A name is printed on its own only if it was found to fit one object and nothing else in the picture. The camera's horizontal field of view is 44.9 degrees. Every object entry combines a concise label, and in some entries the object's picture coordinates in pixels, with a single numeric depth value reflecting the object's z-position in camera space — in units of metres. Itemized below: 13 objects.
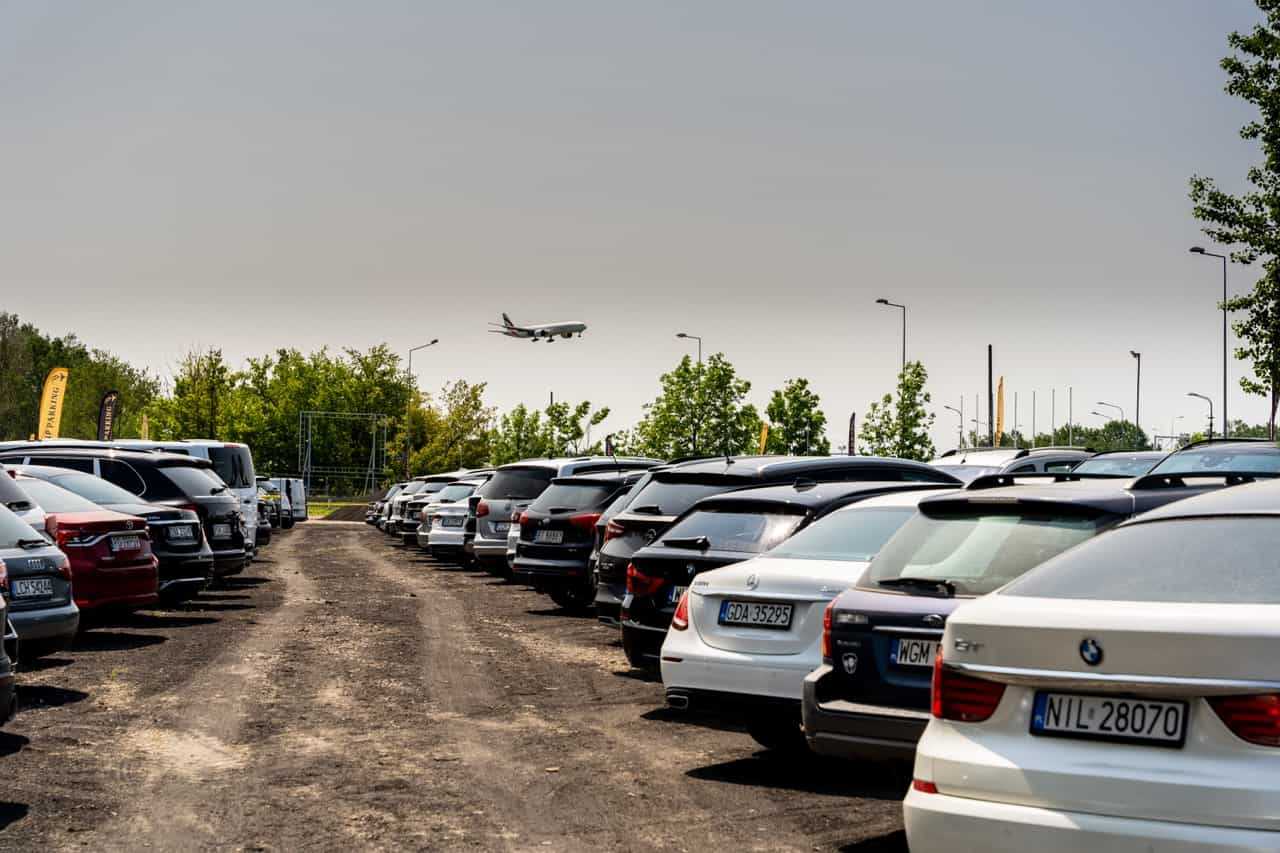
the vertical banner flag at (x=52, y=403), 55.03
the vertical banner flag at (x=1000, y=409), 71.06
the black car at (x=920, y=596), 7.05
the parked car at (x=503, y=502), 24.33
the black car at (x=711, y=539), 10.42
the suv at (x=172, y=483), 20.34
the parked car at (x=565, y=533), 18.66
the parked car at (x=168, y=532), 18.03
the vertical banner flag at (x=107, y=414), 62.81
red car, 15.09
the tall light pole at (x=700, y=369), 85.62
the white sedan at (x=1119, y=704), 4.37
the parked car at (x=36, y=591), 11.69
